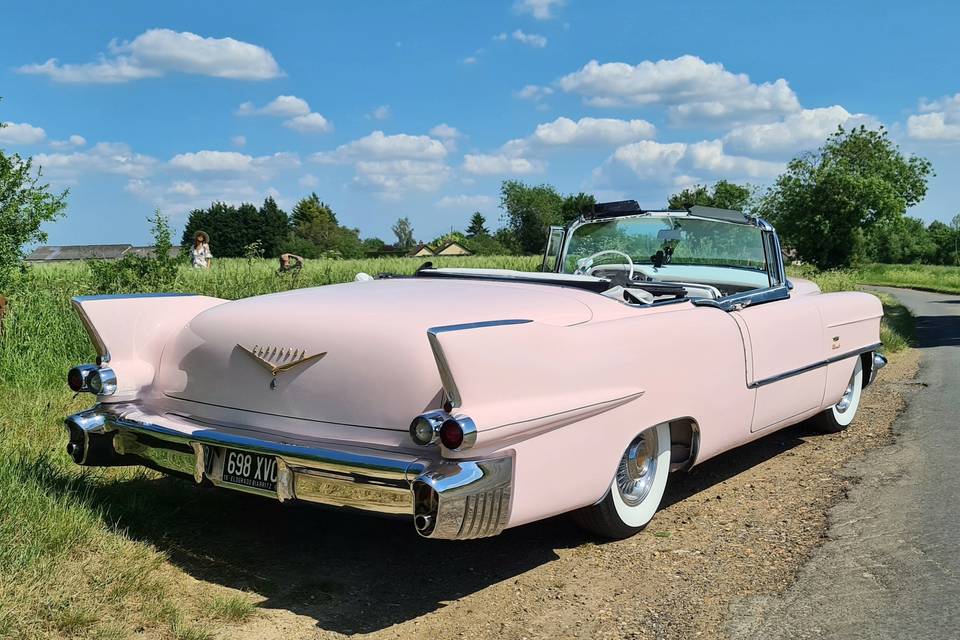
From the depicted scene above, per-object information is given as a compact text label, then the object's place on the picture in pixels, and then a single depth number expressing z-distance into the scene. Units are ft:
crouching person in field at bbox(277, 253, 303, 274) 35.84
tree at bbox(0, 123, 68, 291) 33.99
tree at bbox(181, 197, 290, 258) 242.58
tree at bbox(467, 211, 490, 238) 388.78
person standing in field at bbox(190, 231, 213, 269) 38.18
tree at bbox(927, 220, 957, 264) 245.65
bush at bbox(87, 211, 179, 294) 28.17
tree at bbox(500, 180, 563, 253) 263.49
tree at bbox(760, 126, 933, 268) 156.76
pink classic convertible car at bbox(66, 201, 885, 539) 9.32
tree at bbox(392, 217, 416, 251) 415.64
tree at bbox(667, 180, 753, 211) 179.11
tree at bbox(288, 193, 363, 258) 327.06
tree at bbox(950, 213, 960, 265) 238.44
